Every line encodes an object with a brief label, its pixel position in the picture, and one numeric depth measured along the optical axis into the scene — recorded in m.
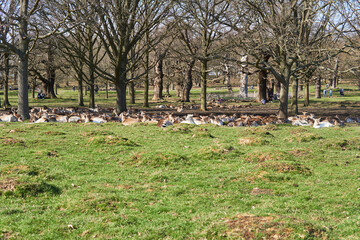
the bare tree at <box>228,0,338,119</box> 18.84
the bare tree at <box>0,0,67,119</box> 17.78
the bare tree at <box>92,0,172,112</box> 20.03
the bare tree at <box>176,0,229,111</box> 23.86
